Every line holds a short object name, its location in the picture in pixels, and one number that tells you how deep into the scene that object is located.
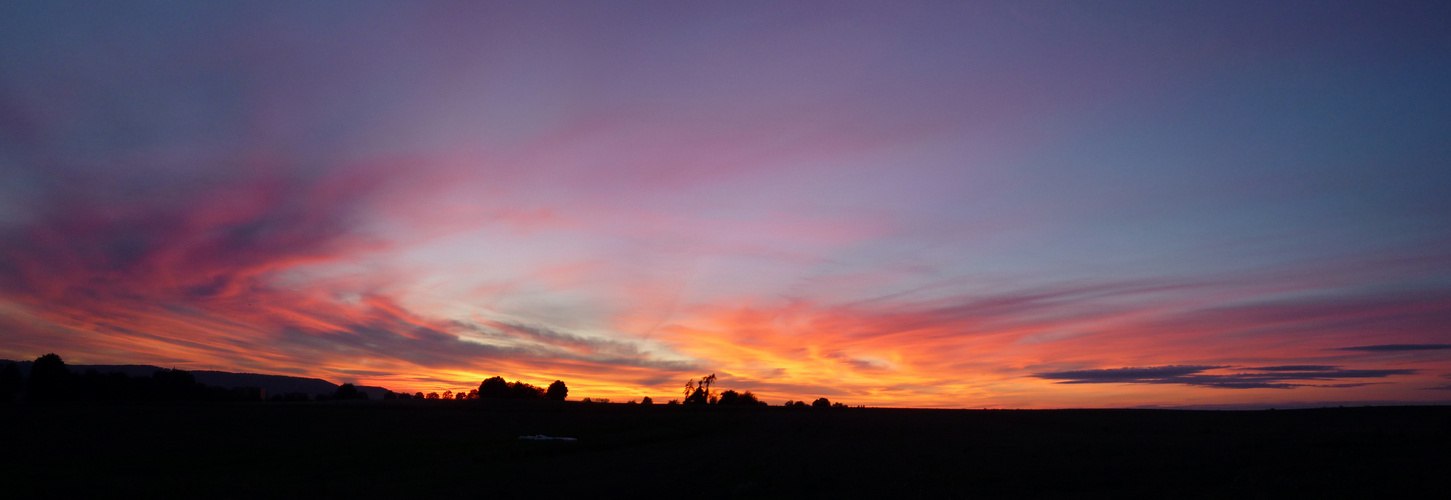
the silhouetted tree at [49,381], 122.75
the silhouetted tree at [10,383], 120.69
